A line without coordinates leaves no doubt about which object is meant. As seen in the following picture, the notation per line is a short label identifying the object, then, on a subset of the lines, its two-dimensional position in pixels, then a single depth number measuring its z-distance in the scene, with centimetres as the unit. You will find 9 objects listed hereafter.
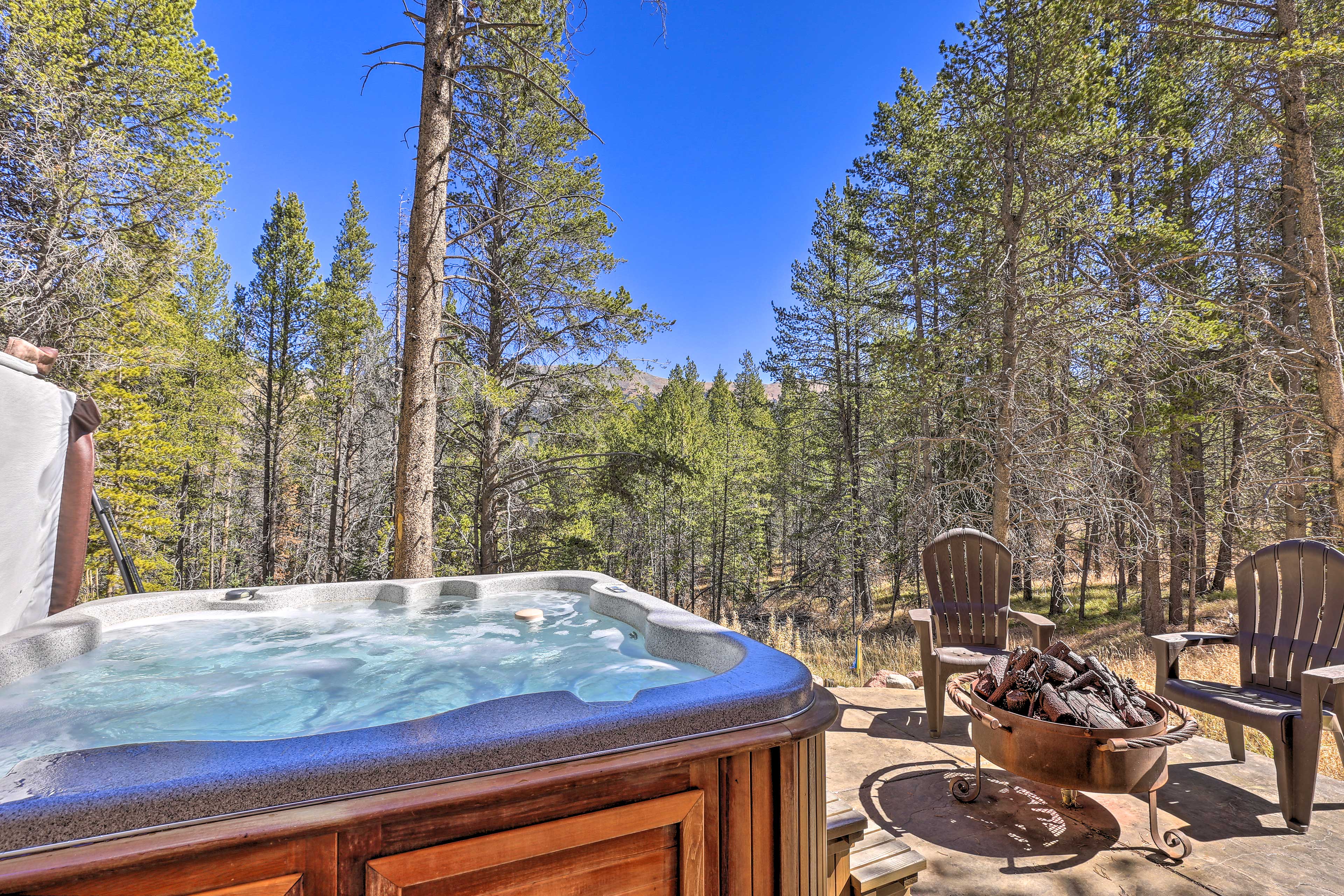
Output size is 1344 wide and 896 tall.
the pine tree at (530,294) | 703
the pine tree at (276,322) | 1081
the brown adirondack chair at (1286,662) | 209
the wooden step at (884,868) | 158
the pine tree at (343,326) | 1116
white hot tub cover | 260
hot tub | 85
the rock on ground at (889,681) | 411
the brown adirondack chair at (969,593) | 332
